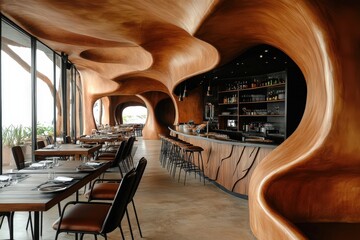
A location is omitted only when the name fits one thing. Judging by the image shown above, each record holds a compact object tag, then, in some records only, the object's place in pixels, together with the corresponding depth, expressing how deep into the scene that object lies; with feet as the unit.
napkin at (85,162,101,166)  11.59
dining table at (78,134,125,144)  26.02
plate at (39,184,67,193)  7.61
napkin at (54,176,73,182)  8.59
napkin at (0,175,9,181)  8.56
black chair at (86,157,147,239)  10.85
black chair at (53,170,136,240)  7.53
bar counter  15.85
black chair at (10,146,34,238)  13.79
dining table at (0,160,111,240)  6.72
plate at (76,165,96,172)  10.37
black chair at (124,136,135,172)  19.00
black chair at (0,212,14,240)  9.04
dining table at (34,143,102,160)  16.74
